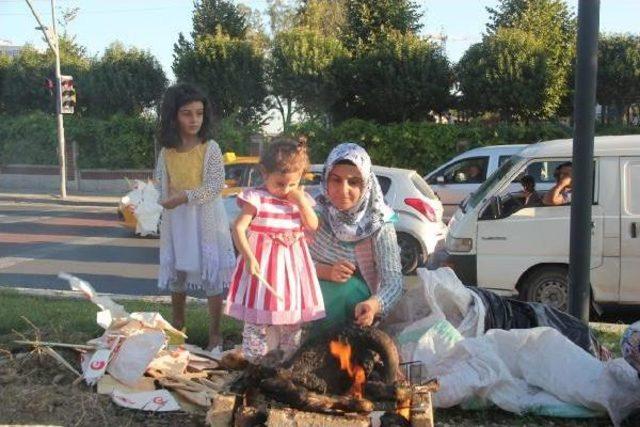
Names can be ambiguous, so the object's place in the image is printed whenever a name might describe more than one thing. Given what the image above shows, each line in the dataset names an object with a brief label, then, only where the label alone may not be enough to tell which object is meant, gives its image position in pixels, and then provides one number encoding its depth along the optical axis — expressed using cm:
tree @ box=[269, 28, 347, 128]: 2700
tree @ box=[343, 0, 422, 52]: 2939
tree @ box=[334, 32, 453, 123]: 2588
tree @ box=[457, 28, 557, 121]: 2456
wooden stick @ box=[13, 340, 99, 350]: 475
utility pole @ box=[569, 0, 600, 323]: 466
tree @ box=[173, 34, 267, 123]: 2825
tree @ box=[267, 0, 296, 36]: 5066
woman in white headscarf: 382
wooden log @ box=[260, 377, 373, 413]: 323
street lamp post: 2433
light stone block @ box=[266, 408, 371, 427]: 312
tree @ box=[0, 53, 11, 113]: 3231
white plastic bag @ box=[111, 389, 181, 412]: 409
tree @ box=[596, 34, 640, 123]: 2692
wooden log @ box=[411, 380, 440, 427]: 316
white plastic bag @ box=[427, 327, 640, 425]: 404
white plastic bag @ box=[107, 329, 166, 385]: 423
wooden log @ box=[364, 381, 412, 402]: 328
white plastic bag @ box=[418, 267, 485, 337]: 461
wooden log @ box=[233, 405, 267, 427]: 319
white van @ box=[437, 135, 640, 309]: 704
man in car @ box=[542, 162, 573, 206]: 739
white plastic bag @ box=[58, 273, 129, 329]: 462
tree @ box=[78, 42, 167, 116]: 3047
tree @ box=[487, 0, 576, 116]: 2508
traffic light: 2456
